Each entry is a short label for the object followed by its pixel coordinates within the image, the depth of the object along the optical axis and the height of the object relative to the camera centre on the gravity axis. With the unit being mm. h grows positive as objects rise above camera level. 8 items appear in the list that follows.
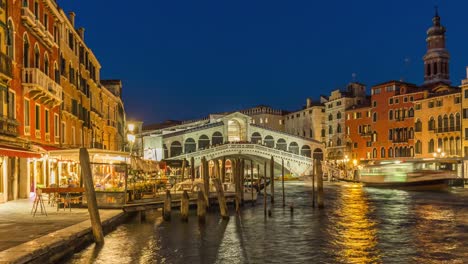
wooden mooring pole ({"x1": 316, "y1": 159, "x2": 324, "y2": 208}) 24641 -995
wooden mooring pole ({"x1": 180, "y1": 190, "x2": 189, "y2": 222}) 18764 -1361
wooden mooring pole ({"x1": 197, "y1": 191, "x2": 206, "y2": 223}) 18984 -1417
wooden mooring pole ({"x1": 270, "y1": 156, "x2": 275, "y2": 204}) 29605 -923
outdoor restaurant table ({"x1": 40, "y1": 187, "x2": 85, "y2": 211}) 16656 -674
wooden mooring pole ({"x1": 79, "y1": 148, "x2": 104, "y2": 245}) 13344 -586
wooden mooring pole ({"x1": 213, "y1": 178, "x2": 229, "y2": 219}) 19797 -1231
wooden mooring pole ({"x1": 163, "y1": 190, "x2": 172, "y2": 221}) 19200 -1426
